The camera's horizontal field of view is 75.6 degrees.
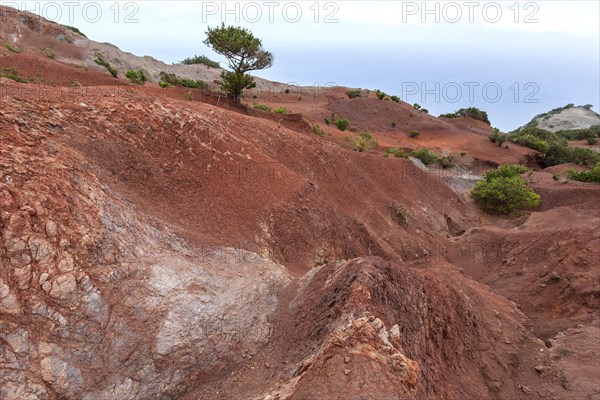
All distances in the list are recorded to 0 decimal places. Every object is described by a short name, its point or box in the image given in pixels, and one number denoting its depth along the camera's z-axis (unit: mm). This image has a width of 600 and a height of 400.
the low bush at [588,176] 22422
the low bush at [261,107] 24166
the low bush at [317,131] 22431
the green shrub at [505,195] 20094
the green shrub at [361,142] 21803
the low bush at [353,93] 48344
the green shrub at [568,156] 31516
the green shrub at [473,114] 50784
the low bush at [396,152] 23998
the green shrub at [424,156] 27625
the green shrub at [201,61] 49438
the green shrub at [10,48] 20719
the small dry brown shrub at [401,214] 15648
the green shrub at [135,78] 23133
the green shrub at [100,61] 27625
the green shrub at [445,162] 28728
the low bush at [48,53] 26234
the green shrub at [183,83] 25758
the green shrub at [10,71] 16897
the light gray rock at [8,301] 5195
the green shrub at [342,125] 31586
